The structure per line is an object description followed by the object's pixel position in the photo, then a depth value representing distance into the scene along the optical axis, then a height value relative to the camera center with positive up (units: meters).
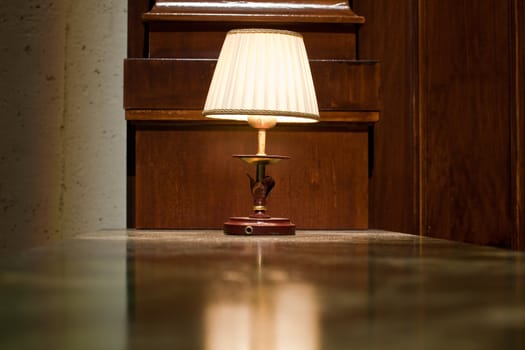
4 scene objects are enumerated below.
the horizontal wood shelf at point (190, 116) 2.17 +0.15
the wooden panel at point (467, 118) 2.07 +0.14
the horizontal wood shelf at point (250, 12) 2.20 +0.35
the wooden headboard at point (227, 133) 2.18 +0.12
